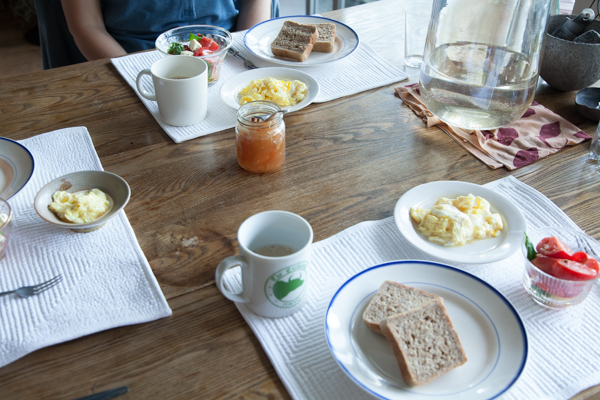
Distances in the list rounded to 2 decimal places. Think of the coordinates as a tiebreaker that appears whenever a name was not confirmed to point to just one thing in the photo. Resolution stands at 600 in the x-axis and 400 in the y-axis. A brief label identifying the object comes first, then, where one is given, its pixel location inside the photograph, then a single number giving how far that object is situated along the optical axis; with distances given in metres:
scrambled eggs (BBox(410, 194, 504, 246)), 0.78
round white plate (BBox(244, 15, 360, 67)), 1.29
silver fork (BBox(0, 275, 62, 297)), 0.69
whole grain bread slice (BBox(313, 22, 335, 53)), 1.31
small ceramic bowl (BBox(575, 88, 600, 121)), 1.10
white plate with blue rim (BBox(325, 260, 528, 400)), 0.57
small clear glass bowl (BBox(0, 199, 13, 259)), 0.74
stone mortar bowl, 1.12
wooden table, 0.61
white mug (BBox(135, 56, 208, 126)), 0.99
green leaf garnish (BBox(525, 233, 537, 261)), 0.71
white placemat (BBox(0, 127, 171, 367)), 0.65
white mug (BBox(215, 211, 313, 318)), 0.62
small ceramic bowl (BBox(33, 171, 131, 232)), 0.76
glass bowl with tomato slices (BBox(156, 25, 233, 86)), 1.18
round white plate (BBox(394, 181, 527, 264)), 0.76
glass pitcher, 0.94
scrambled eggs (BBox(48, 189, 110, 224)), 0.77
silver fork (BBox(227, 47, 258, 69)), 1.27
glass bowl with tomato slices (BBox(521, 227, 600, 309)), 0.67
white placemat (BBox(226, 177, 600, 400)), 0.60
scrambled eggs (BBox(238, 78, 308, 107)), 1.09
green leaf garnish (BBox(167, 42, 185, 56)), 1.17
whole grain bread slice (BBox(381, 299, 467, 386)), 0.58
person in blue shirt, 1.47
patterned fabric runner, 1.01
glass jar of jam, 0.89
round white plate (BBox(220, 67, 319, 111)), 1.11
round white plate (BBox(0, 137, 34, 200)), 0.86
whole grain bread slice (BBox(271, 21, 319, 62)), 1.28
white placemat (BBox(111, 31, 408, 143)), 1.08
